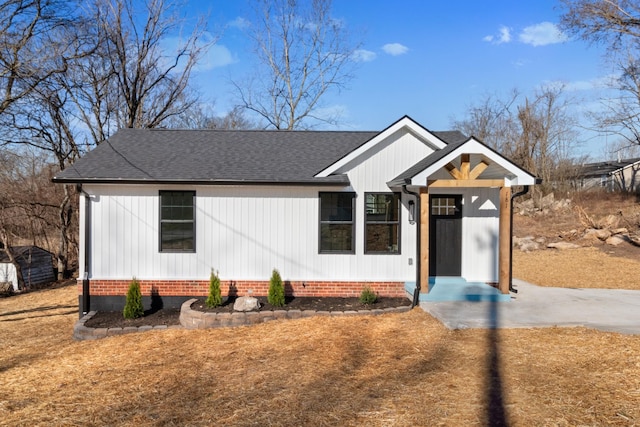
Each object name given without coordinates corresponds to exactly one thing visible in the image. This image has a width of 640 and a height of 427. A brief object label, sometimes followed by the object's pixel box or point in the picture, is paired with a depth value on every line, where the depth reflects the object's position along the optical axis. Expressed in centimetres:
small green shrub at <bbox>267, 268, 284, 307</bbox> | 943
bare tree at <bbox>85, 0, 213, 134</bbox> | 2089
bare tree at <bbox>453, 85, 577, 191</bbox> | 3191
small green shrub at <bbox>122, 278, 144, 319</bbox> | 920
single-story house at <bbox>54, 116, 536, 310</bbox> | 991
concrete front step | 947
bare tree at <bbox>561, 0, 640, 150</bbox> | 2084
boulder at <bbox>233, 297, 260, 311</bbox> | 887
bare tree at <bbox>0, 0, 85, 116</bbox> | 1037
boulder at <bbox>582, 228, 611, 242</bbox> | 1939
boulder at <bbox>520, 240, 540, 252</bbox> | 1981
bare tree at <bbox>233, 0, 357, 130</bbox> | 2652
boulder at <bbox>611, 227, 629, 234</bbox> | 1967
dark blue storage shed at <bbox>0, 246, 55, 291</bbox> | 1614
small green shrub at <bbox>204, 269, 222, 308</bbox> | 913
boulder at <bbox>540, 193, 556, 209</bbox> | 2748
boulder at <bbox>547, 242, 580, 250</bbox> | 1922
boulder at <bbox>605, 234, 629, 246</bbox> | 1873
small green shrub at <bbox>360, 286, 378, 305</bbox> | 957
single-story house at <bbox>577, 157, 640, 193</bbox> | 3828
